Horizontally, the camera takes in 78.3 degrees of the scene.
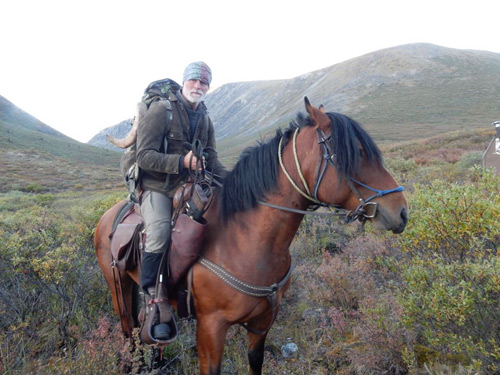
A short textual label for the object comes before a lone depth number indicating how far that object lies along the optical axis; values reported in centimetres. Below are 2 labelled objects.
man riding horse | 269
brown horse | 222
